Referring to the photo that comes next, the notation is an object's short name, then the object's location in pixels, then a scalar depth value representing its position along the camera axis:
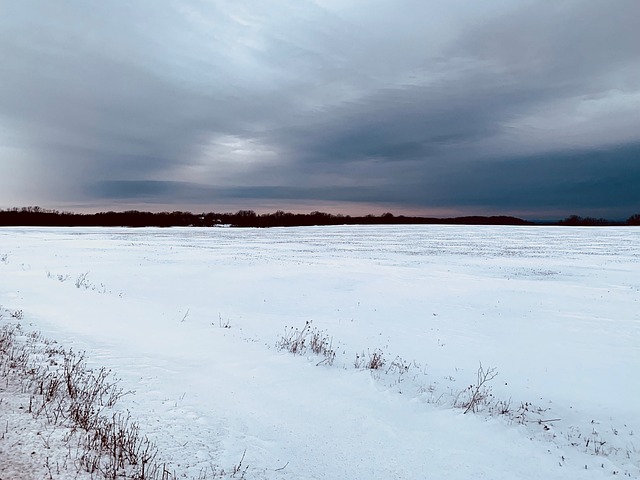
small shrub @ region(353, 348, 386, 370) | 10.99
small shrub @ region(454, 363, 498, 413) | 8.80
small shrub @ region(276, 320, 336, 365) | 11.88
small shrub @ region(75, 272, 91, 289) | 20.88
